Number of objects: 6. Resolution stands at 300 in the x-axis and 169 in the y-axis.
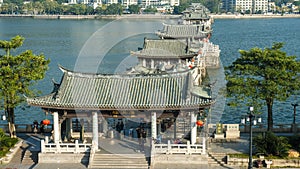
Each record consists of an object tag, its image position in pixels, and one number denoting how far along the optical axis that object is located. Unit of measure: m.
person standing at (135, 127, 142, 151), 35.63
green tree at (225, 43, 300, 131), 38.28
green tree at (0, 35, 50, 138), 37.94
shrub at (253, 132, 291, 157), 34.16
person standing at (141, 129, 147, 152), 35.32
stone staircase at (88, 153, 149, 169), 33.03
